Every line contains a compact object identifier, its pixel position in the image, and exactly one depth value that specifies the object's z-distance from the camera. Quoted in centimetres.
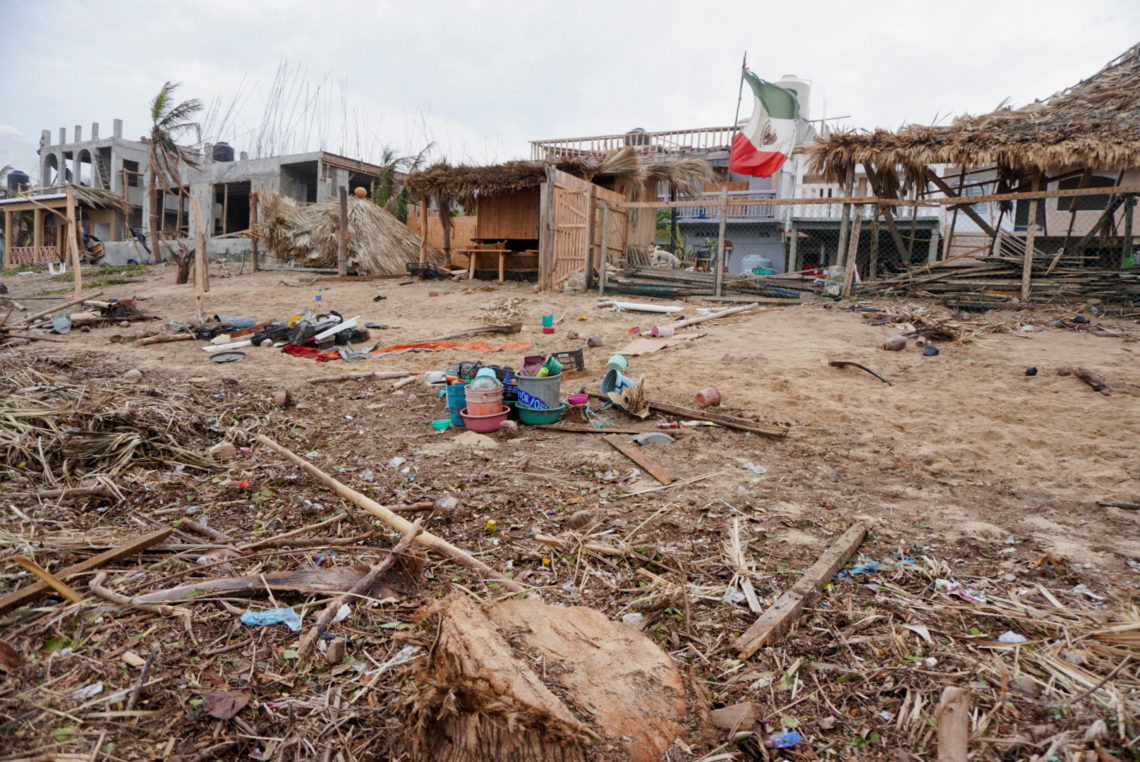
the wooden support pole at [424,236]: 1623
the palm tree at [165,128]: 1659
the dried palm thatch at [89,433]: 331
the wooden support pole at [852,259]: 962
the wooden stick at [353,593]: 197
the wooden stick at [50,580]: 203
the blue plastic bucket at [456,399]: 481
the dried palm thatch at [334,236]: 1529
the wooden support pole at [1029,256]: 871
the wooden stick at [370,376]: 632
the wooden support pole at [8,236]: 2539
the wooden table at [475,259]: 1399
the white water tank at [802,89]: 2803
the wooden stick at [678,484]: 339
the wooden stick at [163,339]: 848
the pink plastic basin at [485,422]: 450
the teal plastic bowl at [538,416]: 469
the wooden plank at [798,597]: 204
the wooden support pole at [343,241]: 1473
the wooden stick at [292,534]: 258
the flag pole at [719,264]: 969
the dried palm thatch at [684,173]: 1534
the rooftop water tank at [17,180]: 2784
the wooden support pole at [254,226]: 1621
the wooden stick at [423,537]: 241
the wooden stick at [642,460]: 362
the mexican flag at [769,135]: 1239
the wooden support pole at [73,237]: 920
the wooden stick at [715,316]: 859
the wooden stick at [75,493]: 298
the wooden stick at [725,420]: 441
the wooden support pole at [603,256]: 1098
